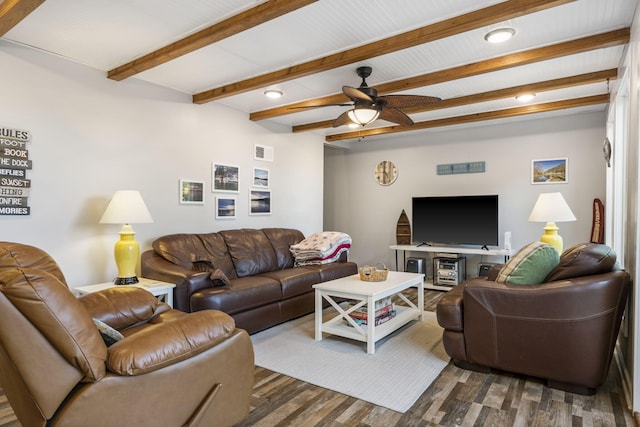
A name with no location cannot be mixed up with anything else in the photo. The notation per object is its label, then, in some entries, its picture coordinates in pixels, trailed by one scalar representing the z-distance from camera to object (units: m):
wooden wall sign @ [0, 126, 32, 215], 2.99
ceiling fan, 3.34
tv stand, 5.36
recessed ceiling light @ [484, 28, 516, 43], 2.81
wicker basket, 3.63
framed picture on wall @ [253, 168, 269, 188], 5.26
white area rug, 2.52
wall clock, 6.82
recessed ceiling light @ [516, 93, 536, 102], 4.13
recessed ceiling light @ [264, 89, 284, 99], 4.25
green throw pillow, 2.64
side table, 3.16
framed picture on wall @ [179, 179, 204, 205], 4.35
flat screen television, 5.64
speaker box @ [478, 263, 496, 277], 5.47
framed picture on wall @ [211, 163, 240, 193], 4.70
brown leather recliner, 1.36
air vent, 5.28
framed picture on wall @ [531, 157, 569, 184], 5.38
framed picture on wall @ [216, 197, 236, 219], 4.76
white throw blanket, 4.82
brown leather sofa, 3.35
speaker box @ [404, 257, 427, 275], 6.00
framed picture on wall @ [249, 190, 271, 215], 5.21
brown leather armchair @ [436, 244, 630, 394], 2.35
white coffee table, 3.15
